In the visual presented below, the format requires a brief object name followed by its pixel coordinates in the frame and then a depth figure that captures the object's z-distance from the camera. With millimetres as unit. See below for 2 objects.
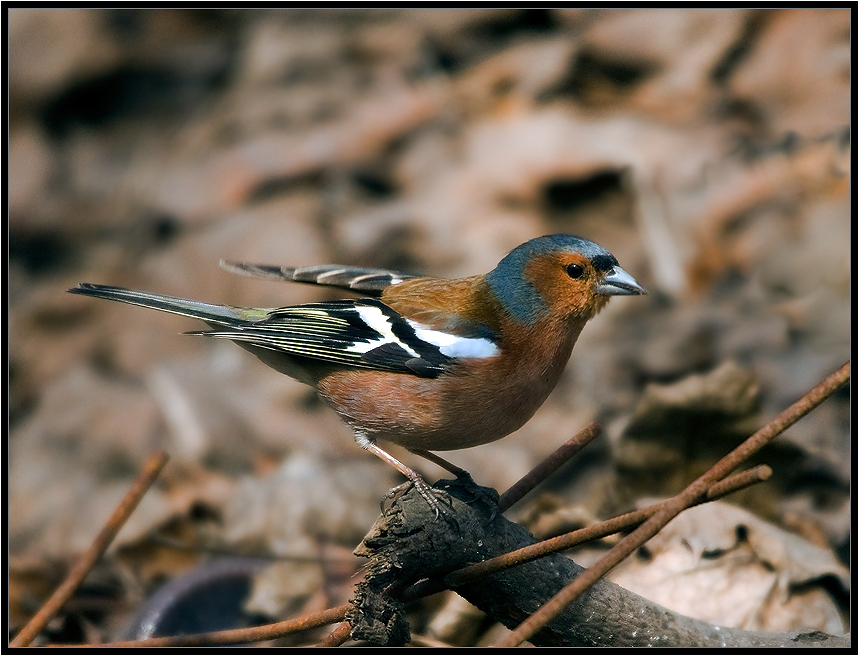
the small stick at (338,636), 4930
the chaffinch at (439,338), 6871
